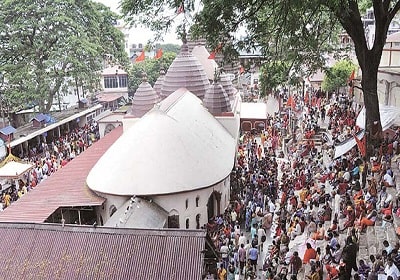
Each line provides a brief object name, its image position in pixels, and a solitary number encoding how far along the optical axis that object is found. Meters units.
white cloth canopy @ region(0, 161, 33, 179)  22.50
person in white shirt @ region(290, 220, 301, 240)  14.21
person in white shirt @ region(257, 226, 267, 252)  15.29
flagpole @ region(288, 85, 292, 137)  30.14
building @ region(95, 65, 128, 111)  49.70
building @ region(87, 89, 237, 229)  17.05
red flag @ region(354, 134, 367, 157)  15.33
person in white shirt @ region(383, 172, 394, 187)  13.63
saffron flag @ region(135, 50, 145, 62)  27.49
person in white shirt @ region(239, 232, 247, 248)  15.01
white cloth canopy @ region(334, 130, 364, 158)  18.03
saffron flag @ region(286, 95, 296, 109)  29.97
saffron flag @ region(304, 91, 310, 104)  36.52
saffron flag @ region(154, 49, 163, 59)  28.45
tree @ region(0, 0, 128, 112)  29.30
